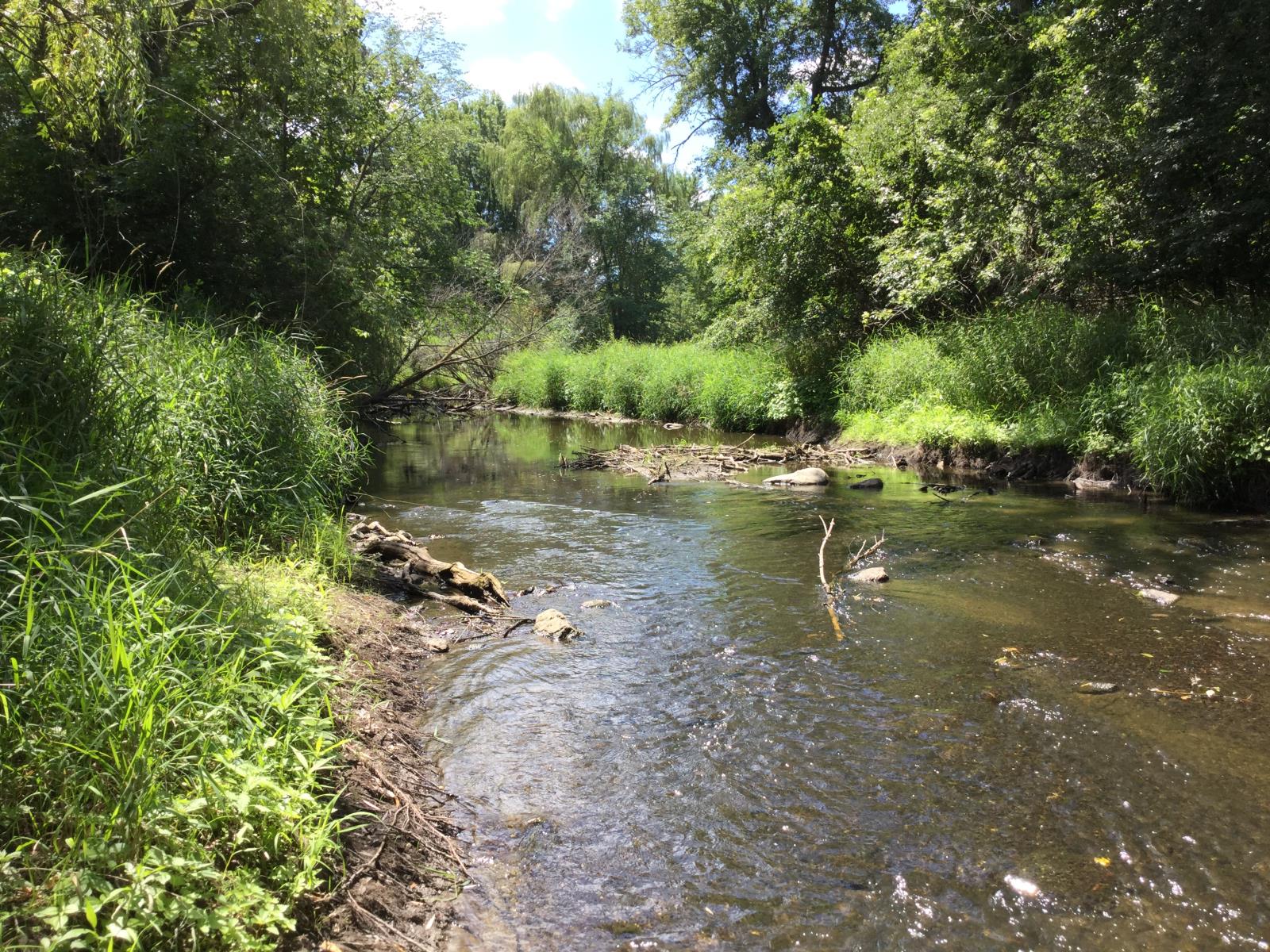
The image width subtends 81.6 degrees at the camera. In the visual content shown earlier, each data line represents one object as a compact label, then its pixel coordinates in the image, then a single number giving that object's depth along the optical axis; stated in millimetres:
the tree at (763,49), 27766
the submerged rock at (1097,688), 4488
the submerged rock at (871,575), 6938
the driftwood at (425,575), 6410
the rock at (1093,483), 11078
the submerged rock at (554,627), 5621
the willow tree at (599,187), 41844
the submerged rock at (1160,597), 6059
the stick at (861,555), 7371
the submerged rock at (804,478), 12414
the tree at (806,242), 20312
